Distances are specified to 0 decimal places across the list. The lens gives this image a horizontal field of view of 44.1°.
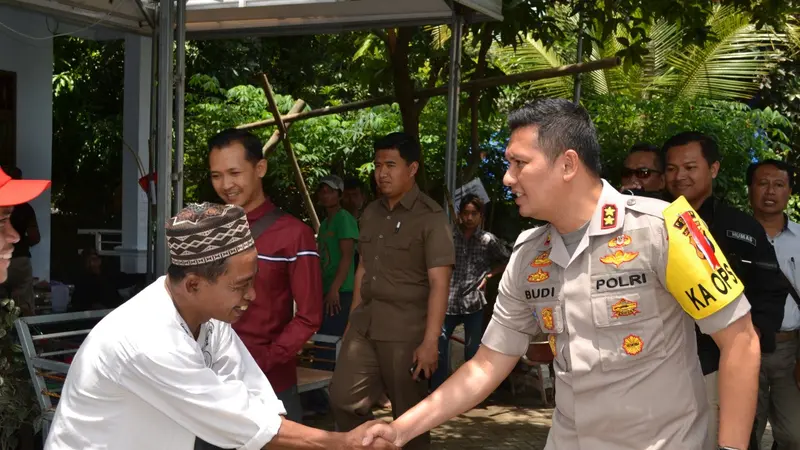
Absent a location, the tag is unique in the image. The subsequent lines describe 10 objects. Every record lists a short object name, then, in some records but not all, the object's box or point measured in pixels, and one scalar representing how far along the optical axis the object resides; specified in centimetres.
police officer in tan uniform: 286
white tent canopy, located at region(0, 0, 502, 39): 686
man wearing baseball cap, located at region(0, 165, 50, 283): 288
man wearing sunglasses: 573
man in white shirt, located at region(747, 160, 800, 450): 533
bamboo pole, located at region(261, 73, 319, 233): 810
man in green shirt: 820
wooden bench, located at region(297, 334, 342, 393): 556
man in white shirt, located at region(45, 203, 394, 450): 266
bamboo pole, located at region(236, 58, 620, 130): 734
